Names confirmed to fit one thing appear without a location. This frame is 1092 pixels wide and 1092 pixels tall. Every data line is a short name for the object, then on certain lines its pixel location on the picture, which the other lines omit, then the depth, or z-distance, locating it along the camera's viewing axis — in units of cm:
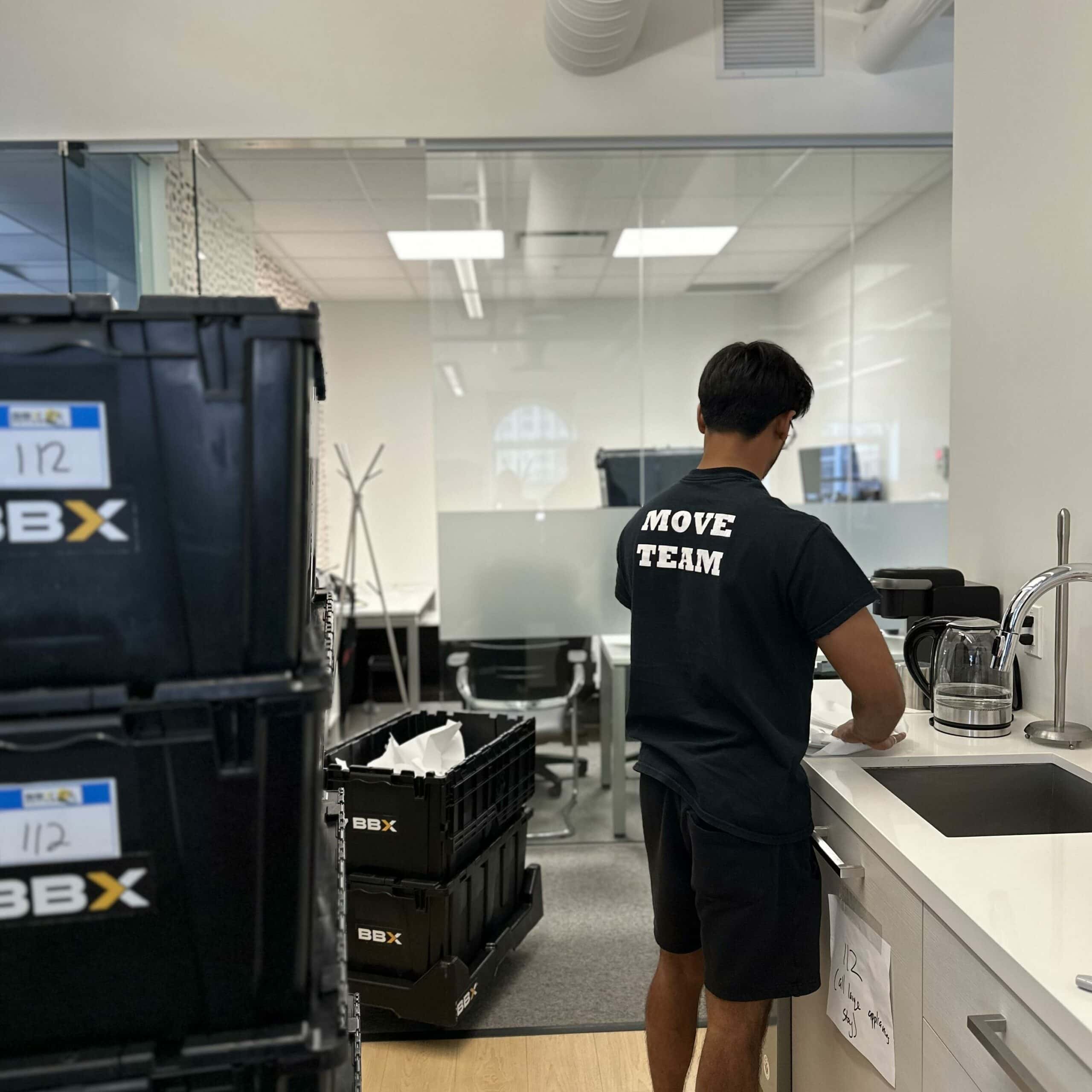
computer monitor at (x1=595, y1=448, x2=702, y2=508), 361
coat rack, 505
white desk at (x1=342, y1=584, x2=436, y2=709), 440
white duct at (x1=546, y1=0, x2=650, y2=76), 280
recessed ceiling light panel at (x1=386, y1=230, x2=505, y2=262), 345
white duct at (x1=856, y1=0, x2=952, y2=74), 281
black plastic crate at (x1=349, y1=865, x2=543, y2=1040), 221
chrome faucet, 154
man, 148
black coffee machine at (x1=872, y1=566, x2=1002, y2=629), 196
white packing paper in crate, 246
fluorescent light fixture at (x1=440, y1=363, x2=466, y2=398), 353
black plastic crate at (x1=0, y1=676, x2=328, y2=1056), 79
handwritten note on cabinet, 133
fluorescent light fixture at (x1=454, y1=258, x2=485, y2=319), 347
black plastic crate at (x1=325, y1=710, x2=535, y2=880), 223
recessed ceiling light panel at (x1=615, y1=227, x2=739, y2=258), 352
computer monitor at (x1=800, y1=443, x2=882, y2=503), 365
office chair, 364
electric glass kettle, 176
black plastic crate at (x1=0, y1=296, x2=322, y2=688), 78
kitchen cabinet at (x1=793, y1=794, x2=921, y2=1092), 124
